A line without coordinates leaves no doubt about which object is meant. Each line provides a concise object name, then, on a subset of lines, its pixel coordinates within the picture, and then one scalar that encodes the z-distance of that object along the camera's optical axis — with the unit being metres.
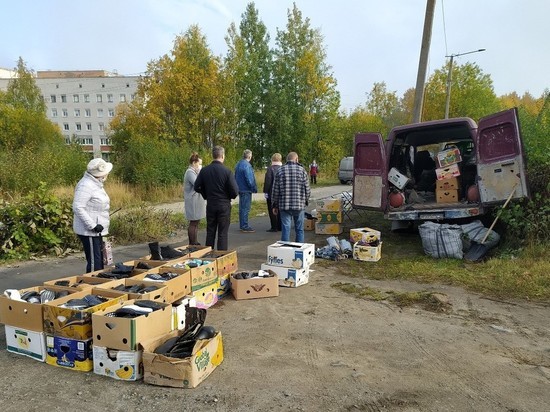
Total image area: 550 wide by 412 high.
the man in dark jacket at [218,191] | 6.45
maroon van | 7.02
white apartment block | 77.19
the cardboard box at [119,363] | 3.30
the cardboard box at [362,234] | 7.43
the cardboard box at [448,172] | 8.47
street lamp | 26.51
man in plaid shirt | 7.18
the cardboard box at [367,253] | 7.17
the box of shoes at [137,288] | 3.94
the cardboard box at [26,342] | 3.63
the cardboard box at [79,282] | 4.28
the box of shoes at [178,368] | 3.16
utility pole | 12.18
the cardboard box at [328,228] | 9.37
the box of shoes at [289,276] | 5.77
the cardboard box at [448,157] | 8.66
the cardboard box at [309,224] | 10.11
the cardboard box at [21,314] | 3.59
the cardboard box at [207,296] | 4.75
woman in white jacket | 4.88
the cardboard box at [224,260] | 5.38
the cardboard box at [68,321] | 3.44
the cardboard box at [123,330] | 3.27
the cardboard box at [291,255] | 5.83
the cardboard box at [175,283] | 4.26
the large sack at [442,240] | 7.02
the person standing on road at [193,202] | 7.48
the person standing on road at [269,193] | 9.64
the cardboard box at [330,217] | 9.36
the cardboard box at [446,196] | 8.30
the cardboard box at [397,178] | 8.46
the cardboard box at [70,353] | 3.46
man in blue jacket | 9.79
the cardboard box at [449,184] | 8.31
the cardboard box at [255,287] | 5.25
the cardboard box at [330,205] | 9.31
